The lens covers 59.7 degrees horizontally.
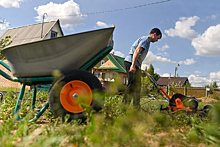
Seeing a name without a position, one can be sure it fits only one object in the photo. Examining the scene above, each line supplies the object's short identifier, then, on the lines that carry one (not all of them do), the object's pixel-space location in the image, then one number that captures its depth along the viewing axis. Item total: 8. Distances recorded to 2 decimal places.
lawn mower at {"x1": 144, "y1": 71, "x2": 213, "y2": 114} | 3.18
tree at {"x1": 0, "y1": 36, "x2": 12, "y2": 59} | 15.37
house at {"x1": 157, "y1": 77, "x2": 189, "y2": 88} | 45.23
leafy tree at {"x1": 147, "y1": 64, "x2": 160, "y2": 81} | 30.25
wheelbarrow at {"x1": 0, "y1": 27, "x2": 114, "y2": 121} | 2.40
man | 3.34
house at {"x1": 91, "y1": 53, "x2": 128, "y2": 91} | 20.72
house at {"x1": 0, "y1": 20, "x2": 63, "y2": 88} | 15.09
